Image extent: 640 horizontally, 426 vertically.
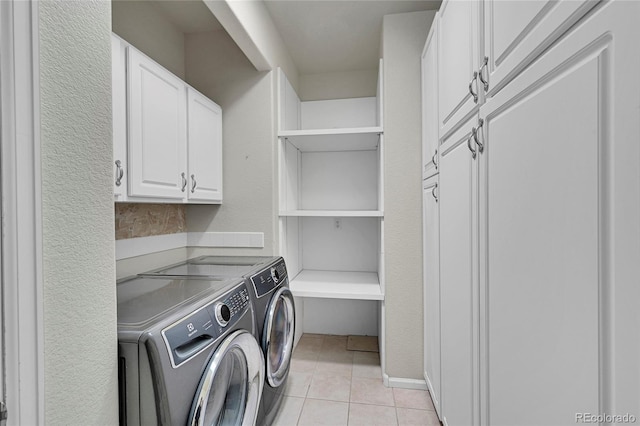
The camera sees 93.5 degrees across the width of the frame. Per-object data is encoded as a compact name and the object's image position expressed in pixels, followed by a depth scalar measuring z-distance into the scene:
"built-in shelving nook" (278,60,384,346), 2.74
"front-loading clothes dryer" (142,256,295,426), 1.47
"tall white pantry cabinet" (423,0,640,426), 0.47
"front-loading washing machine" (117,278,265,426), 0.80
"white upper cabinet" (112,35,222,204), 1.32
